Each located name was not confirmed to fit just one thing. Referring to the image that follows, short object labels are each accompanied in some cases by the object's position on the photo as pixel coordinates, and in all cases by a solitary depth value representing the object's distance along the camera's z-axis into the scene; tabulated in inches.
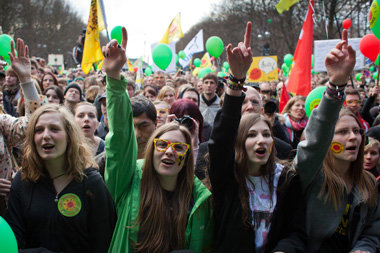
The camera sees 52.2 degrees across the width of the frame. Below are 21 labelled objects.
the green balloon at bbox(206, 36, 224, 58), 450.0
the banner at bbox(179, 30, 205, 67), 454.3
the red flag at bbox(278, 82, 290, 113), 271.6
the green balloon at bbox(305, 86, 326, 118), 156.6
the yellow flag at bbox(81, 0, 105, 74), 227.8
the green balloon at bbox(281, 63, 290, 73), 701.9
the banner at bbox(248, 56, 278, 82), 386.0
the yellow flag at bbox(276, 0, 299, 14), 216.4
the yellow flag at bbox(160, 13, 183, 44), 399.2
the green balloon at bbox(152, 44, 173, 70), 362.0
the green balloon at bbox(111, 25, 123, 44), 316.5
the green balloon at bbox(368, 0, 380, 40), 158.7
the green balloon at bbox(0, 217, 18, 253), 61.4
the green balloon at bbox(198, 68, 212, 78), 484.8
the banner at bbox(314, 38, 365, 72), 336.8
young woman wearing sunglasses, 89.4
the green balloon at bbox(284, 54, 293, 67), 659.1
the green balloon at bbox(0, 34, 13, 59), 296.5
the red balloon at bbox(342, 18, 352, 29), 191.7
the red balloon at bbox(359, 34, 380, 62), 246.1
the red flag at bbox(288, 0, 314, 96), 233.5
